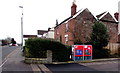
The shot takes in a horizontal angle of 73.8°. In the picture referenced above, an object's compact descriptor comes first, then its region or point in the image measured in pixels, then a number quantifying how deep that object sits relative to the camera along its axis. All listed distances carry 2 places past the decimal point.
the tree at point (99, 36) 11.14
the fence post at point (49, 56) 8.63
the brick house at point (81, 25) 14.04
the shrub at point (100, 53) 10.80
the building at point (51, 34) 25.07
